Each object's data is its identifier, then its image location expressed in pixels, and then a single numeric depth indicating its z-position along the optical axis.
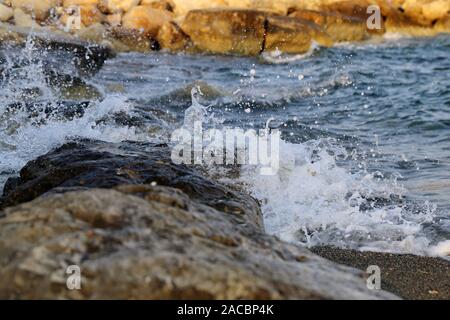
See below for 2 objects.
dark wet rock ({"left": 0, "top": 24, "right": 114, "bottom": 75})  10.52
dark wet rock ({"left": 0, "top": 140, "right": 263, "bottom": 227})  3.78
